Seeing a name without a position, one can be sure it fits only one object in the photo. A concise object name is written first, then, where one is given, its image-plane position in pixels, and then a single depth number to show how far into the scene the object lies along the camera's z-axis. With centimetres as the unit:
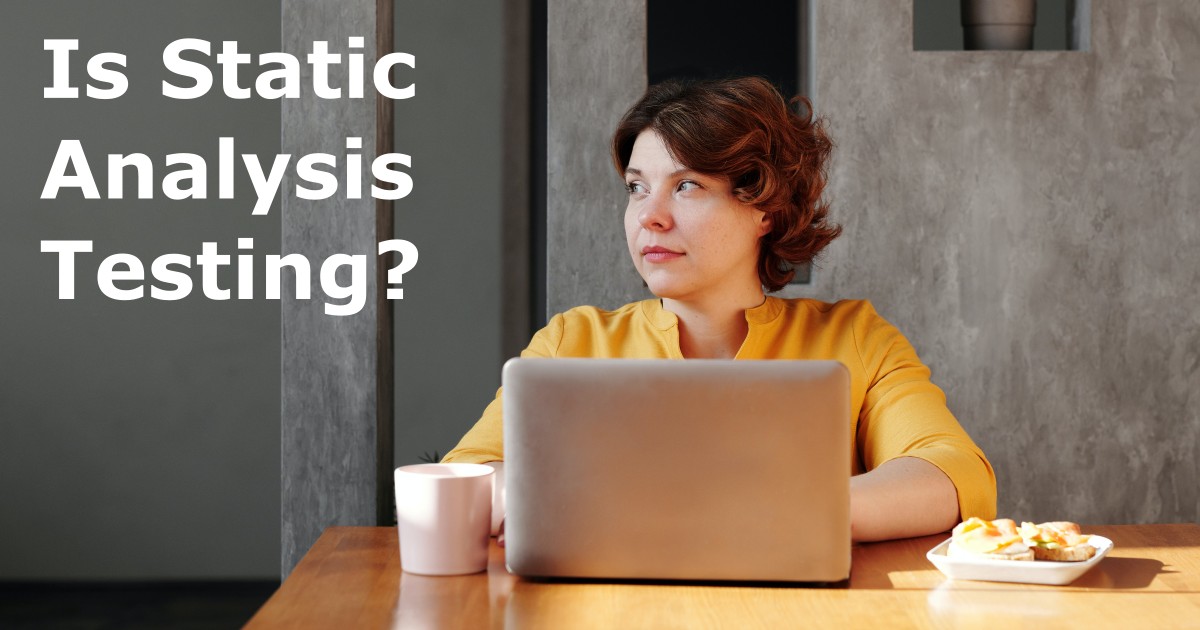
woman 184
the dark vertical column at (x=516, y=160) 482
